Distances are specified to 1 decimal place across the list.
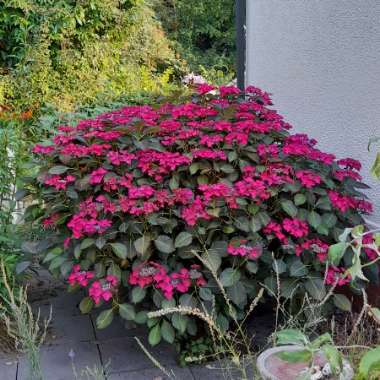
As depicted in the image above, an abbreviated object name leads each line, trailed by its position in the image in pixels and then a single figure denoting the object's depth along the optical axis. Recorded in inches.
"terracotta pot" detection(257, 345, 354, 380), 86.7
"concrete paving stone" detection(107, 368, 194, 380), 118.4
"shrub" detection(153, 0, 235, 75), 561.9
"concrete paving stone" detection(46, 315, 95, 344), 136.2
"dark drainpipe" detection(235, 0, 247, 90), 220.4
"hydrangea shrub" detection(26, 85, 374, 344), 110.5
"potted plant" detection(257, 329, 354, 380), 63.8
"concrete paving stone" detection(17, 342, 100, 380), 120.3
